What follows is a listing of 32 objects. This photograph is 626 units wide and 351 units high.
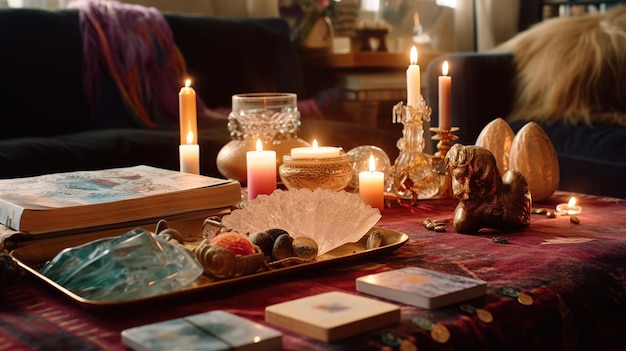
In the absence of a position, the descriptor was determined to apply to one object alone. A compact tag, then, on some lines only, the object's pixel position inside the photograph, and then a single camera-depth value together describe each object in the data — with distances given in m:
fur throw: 2.39
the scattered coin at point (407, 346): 0.60
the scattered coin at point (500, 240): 0.93
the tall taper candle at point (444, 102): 1.31
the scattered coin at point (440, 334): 0.63
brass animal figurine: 0.98
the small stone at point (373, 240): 0.88
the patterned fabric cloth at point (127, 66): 2.45
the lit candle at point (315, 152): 1.20
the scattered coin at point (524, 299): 0.72
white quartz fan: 0.90
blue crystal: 0.70
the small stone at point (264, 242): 0.81
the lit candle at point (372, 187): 1.17
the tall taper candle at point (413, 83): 1.27
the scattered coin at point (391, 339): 0.60
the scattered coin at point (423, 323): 0.63
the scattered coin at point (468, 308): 0.67
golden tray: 0.70
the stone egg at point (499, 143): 1.30
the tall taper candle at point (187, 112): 1.34
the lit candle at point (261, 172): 1.20
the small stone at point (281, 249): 0.80
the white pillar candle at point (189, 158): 1.29
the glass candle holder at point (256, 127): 1.41
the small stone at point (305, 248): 0.81
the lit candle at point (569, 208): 1.12
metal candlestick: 1.31
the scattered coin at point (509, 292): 0.72
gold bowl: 1.19
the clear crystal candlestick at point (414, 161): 1.30
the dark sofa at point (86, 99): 2.06
